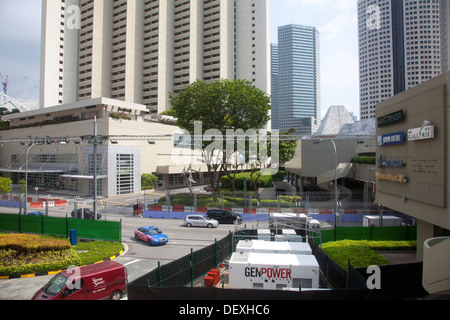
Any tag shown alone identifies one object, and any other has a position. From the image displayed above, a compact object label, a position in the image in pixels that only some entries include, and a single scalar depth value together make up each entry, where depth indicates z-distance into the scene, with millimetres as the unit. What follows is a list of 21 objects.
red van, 11047
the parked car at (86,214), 28466
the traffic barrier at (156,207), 35000
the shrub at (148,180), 54875
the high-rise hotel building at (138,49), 85938
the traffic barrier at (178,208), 34488
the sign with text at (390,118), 17159
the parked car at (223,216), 30688
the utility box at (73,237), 21120
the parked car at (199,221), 28672
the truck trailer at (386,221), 26281
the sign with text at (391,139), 17047
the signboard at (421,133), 14055
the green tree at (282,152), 48906
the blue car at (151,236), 21781
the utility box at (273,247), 13688
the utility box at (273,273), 11781
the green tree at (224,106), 37188
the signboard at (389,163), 16953
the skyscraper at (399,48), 149000
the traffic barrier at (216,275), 13395
